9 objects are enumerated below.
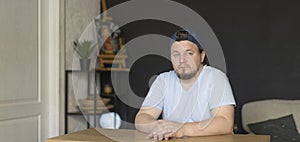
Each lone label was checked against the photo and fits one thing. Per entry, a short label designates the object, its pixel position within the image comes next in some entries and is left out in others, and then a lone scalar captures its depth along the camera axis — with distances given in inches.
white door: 117.7
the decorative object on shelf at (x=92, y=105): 142.0
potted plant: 142.7
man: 73.3
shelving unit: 145.2
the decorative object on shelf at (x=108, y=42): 153.0
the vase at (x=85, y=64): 142.6
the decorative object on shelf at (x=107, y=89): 153.3
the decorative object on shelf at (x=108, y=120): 149.5
